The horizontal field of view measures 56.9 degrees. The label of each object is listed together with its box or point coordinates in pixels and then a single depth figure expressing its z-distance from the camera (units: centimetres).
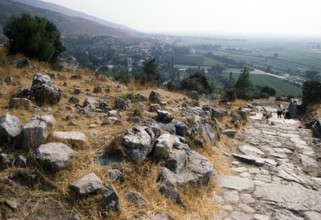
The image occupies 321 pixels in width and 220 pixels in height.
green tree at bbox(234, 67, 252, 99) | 3669
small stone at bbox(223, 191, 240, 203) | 480
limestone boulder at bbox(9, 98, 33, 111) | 552
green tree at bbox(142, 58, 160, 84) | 4050
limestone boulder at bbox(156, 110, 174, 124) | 624
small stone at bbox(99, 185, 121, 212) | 345
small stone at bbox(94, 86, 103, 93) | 936
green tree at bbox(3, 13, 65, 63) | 1357
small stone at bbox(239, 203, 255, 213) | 448
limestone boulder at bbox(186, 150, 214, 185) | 495
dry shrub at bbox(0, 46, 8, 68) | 962
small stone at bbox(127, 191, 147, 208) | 376
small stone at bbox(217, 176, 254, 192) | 529
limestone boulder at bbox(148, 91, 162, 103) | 934
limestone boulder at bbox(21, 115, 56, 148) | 398
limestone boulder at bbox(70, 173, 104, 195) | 352
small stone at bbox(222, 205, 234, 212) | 448
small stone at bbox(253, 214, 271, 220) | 428
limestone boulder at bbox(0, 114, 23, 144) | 398
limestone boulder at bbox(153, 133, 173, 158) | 472
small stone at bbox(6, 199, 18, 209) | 316
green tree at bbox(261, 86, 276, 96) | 4531
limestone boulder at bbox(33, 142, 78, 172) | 375
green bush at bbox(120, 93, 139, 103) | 864
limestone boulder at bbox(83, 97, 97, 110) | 684
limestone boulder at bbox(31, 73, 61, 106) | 635
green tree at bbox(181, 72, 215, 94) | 3464
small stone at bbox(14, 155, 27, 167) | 372
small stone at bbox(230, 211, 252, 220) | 425
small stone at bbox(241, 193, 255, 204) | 479
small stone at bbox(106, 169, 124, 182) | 395
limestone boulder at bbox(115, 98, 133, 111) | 724
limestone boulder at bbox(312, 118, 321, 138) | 1049
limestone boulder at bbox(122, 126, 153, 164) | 436
